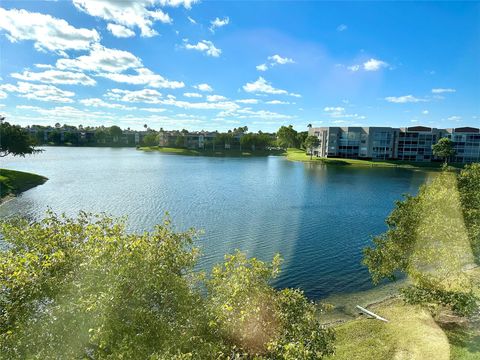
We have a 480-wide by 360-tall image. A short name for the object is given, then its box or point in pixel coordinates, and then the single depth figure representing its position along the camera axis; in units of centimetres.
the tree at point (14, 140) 6831
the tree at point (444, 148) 12419
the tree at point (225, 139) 19812
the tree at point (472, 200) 1870
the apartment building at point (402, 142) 13838
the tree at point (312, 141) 15150
